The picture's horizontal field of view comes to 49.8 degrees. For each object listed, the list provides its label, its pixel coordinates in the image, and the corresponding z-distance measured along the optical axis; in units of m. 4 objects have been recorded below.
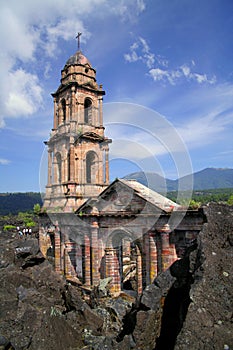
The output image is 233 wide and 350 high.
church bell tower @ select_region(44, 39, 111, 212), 21.09
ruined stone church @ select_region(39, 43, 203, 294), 14.36
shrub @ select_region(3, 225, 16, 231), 48.34
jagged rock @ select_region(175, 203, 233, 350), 5.05
